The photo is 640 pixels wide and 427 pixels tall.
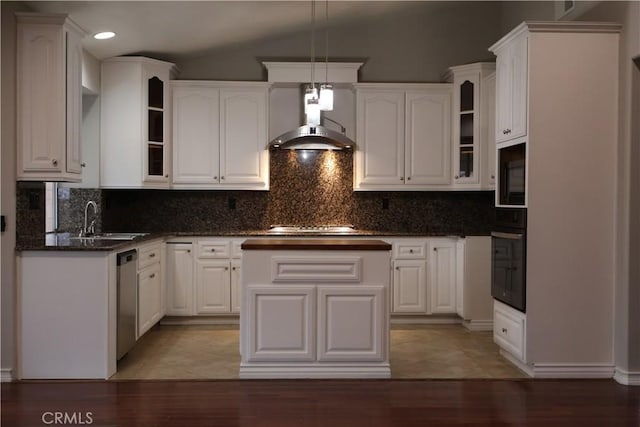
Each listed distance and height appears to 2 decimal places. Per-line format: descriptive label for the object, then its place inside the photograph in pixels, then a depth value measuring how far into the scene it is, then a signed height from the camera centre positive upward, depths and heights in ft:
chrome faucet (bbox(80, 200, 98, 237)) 15.97 -0.58
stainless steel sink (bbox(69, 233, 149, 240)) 14.71 -0.81
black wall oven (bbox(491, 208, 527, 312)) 12.61 -1.13
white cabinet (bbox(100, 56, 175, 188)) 17.35 +2.62
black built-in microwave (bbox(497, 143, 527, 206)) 12.89 +0.82
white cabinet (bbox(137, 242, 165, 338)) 14.70 -2.21
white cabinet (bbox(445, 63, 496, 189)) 17.81 +2.72
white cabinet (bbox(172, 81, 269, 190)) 18.58 +2.47
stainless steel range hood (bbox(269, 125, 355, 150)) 17.49 +2.21
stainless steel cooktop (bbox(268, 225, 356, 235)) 18.26 -0.71
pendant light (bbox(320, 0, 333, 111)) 13.30 +2.62
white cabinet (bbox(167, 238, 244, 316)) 17.93 -2.21
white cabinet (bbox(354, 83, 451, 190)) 18.81 +2.60
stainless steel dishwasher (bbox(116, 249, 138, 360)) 12.71 -2.20
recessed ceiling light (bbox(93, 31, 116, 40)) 15.31 +4.72
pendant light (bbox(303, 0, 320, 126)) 13.10 +2.76
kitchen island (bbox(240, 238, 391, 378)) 12.19 -2.25
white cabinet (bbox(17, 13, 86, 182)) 12.09 +2.41
